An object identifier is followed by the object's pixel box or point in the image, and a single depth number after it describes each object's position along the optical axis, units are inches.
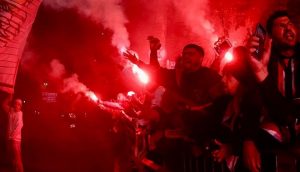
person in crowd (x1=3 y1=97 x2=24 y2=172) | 288.4
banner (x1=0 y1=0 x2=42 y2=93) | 272.1
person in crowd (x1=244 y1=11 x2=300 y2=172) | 127.3
